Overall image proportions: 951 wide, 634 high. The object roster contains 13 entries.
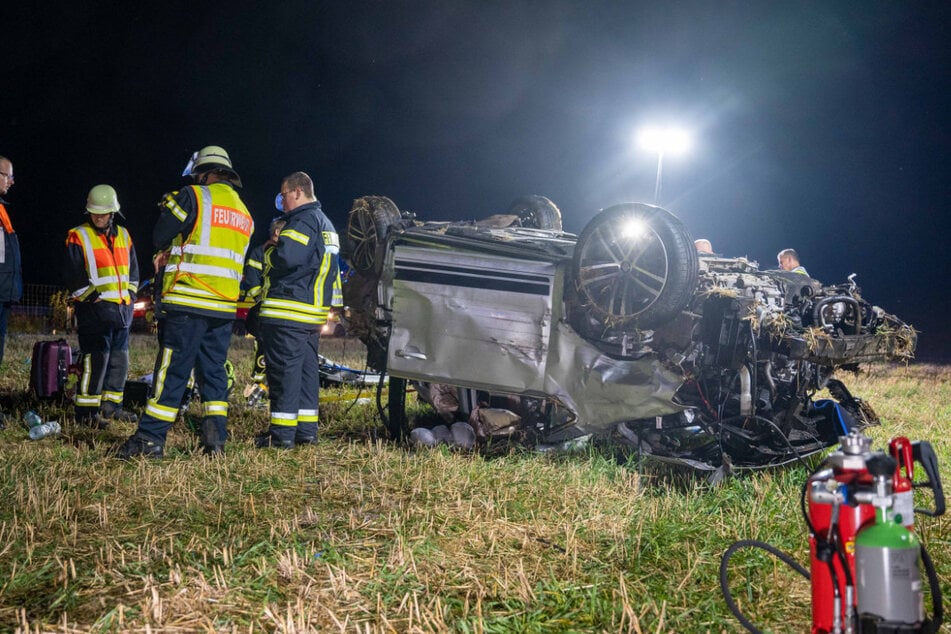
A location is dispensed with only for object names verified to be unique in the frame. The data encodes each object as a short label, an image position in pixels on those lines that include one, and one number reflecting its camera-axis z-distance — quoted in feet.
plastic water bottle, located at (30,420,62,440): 15.83
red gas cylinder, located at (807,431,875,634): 5.74
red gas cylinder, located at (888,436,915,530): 5.59
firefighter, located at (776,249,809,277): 26.17
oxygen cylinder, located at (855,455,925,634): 5.30
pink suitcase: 19.36
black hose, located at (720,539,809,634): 6.77
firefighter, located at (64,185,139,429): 18.18
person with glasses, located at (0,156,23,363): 17.11
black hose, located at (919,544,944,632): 6.29
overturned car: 13.28
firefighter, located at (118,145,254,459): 14.24
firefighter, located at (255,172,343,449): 15.55
